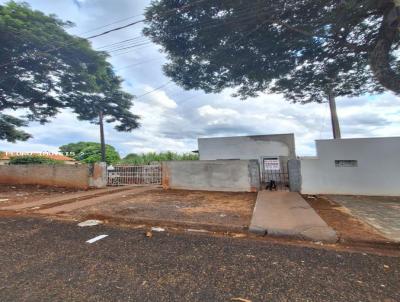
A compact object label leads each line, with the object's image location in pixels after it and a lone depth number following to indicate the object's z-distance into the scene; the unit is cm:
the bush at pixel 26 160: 1764
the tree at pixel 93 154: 2809
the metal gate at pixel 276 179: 977
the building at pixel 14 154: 2975
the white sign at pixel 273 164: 978
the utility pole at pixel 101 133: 1704
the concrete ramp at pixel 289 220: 432
